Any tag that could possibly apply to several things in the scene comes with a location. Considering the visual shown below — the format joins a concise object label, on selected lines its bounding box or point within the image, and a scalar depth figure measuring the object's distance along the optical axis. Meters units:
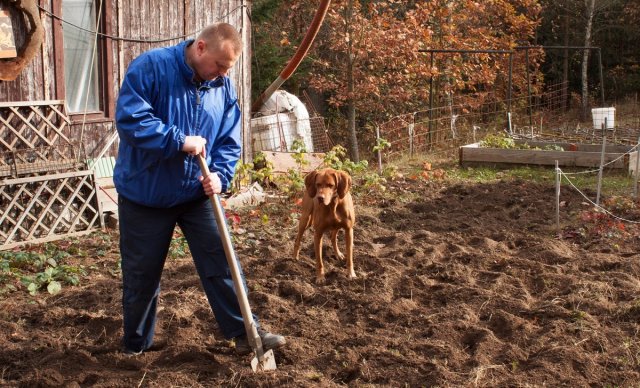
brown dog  6.90
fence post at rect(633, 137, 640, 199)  10.59
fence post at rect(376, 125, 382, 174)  12.76
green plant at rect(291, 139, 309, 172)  10.80
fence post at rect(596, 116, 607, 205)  9.38
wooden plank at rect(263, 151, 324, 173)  12.09
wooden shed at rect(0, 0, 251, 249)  8.46
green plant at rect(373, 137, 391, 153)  12.23
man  4.24
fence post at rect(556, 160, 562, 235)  8.73
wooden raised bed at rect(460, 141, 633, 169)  13.27
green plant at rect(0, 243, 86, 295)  6.75
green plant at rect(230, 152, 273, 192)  10.45
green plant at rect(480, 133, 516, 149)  14.65
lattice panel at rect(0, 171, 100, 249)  8.41
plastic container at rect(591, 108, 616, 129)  16.48
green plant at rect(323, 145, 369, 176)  11.04
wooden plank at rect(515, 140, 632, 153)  13.81
